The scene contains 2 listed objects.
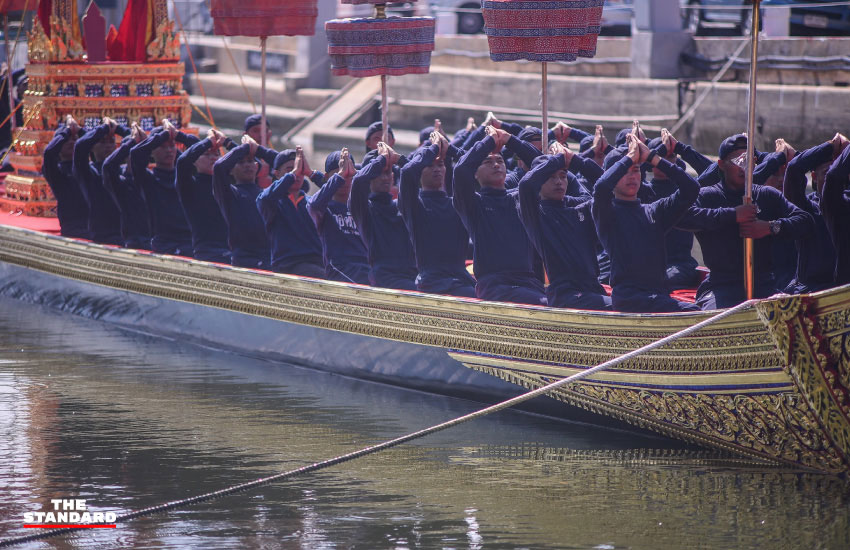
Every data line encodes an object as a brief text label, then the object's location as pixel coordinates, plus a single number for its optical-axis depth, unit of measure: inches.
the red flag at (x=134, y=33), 1066.1
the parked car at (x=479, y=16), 1776.6
